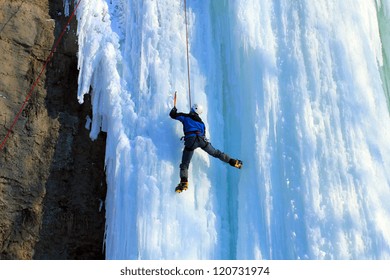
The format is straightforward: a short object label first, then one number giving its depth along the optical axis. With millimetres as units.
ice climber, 7020
